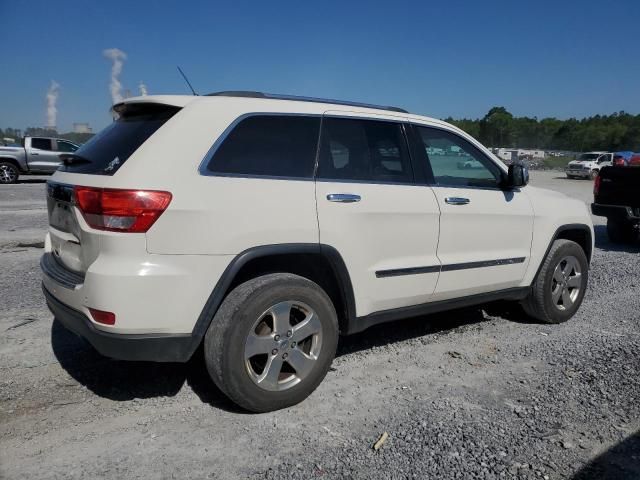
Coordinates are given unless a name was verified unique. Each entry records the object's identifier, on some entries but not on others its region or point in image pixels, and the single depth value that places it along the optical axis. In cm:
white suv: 260
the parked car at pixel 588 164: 3438
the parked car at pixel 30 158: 1811
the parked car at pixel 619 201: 841
